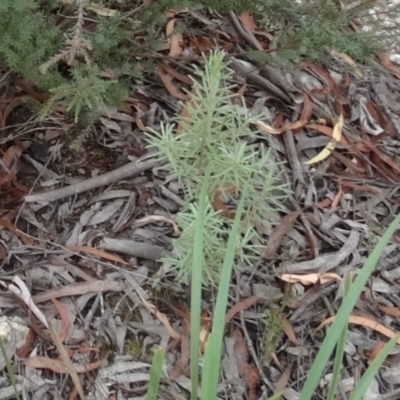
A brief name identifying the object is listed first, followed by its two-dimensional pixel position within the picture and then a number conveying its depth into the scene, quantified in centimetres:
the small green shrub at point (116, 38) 142
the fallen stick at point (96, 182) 163
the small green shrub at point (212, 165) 124
